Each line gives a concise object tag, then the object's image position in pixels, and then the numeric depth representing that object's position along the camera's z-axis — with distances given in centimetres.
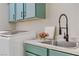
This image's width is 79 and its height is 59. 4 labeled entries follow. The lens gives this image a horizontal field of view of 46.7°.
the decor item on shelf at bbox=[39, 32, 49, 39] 153
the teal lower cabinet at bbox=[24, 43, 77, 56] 113
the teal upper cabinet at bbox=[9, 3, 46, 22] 161
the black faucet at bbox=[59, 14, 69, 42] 132
